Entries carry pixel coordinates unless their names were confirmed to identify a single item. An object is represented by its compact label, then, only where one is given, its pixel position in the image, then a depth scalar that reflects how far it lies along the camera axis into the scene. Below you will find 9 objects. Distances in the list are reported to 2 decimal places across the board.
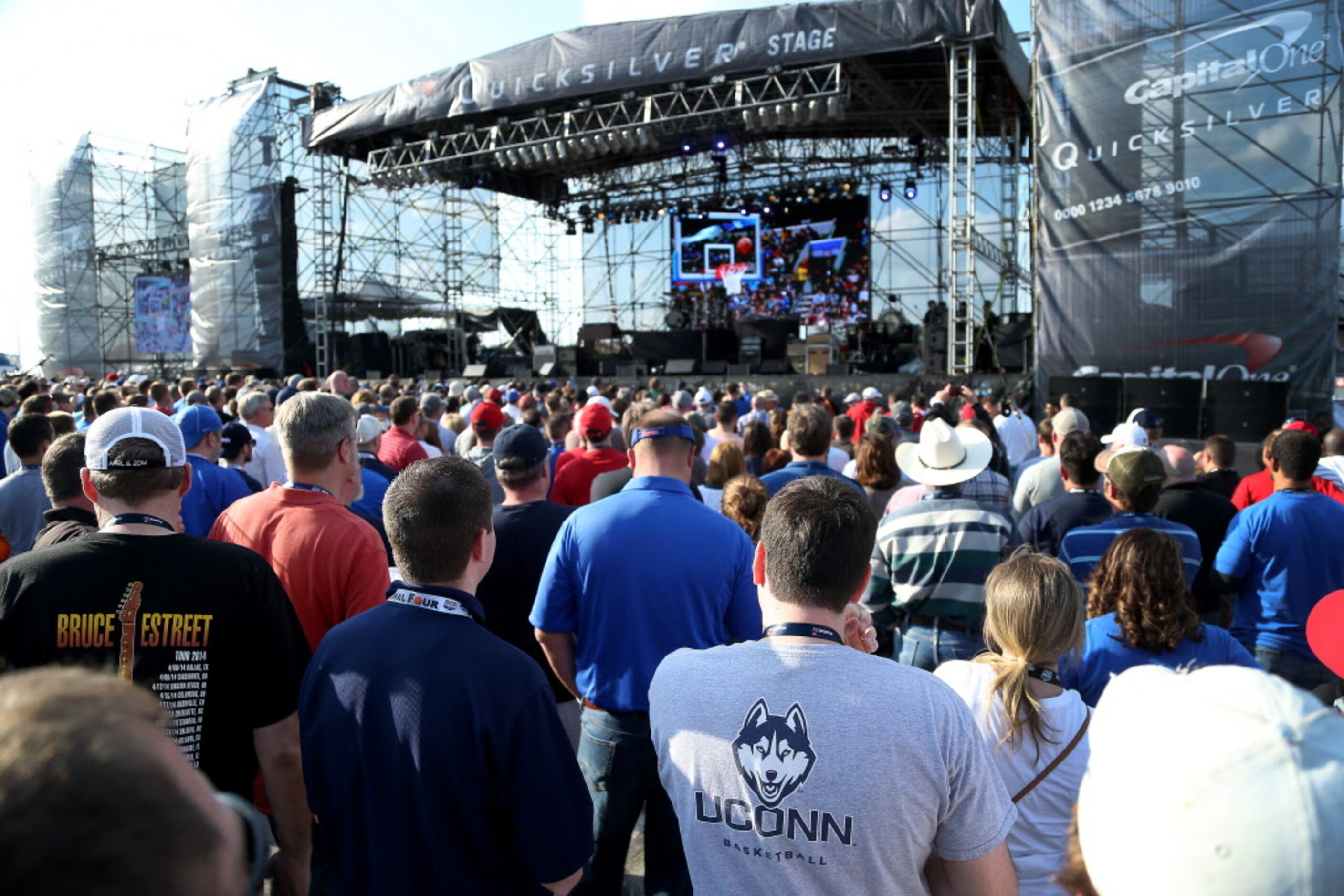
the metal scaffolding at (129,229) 27.86
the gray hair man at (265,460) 5.20
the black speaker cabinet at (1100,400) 10.19
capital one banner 9.90
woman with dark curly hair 2.41
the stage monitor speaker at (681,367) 21.98
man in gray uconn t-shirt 1.40
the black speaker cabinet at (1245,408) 8.78
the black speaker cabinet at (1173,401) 9.40
